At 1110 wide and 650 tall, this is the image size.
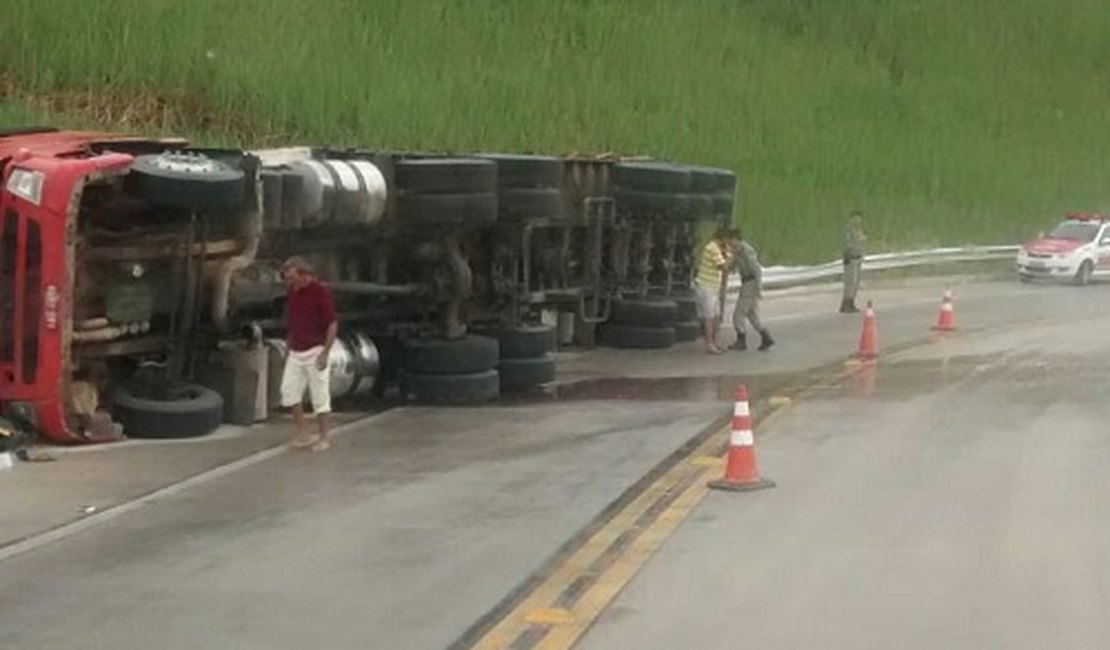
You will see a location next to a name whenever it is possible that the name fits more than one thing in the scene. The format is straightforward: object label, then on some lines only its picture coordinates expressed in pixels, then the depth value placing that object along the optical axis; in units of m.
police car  44.66
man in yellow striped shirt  23.98
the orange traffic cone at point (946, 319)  27.95
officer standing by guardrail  32.12
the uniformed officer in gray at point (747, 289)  24.02
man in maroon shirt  14.54
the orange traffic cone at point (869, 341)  23.08
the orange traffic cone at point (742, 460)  12.60
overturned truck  14.39
